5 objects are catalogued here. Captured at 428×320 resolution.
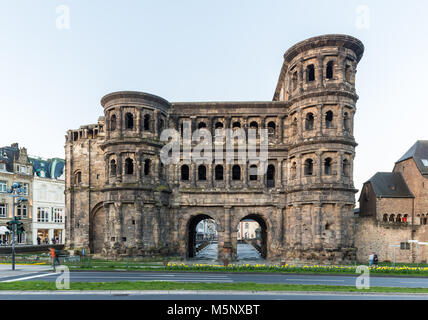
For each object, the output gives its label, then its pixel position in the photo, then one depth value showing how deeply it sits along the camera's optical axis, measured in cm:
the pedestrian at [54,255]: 2438
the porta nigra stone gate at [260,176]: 3059
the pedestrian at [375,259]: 2996
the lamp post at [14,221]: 2584
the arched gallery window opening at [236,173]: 3525
